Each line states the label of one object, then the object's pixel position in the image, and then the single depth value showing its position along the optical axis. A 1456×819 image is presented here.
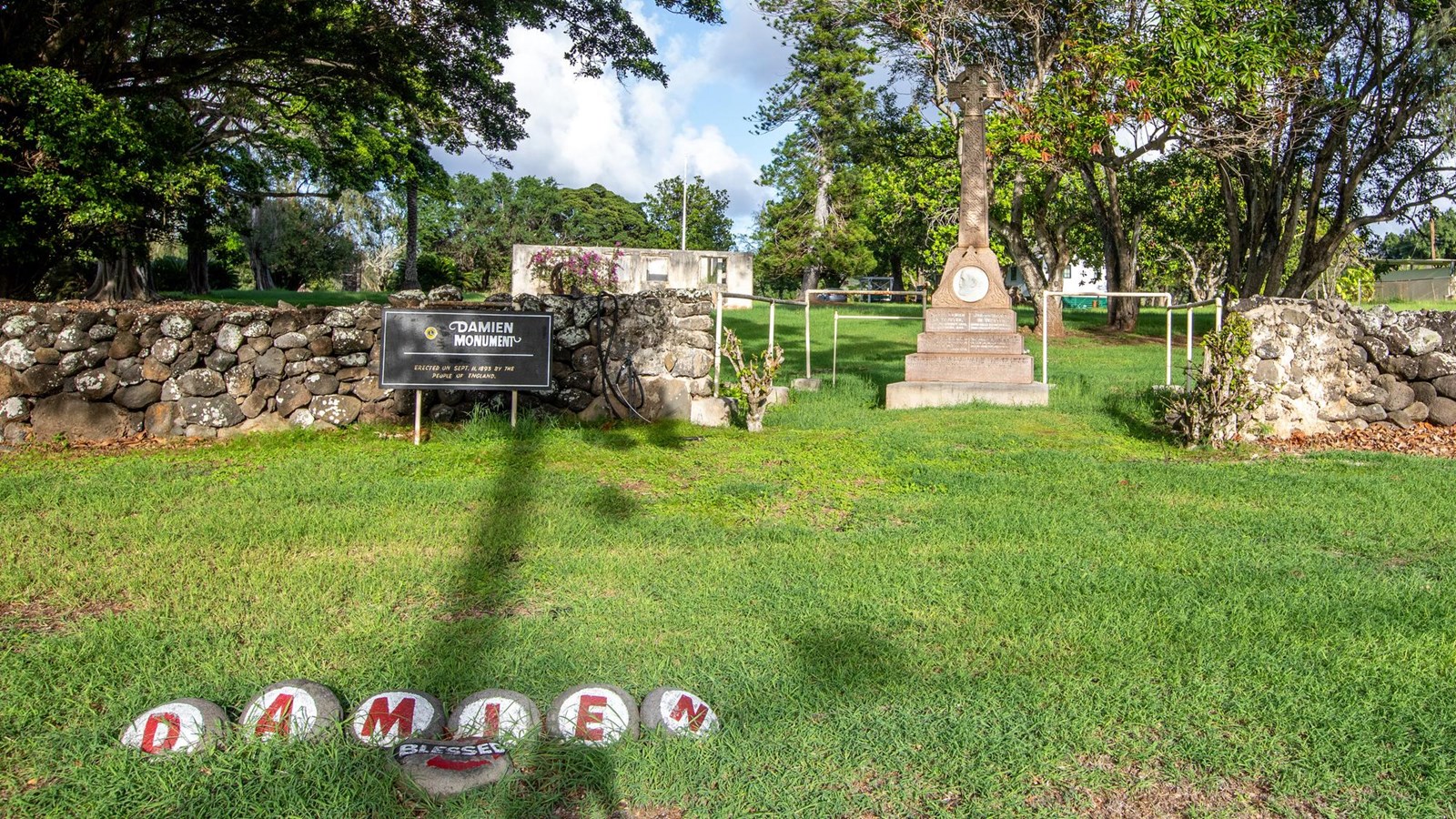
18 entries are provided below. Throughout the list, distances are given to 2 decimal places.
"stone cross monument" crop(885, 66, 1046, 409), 12.17
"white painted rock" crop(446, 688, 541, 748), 3.30
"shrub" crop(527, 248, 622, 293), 28.19
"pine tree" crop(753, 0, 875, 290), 45.34
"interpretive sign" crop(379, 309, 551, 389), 8.84
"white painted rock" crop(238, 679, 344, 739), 3.27
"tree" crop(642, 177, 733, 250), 62.88
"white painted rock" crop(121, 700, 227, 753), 3.19
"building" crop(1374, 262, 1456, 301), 48.09
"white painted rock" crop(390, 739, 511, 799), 2.99
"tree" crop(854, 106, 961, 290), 22.89
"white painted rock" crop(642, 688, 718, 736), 3.35
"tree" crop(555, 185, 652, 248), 74.44
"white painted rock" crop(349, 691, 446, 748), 3.28
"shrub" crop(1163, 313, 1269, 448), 8.93
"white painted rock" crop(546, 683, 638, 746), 3.30
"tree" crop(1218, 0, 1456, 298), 16.62
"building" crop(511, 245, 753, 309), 31.58
